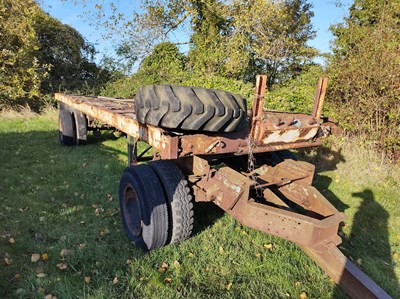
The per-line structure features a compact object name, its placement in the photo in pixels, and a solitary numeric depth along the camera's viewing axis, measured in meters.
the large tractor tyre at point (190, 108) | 2.14
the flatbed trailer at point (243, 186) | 2.22
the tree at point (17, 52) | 10.64
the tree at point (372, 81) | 5.24
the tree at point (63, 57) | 12.98
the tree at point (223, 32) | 11.12
